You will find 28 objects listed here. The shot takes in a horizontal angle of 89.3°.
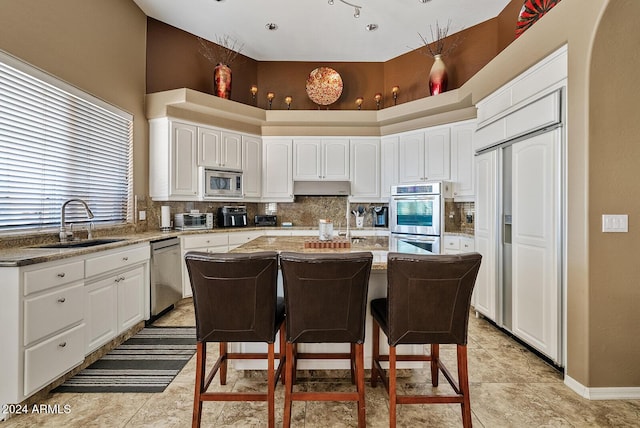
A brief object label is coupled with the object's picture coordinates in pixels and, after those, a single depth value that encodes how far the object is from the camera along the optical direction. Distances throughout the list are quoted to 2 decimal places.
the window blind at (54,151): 2.38
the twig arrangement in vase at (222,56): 4.58
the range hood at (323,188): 5.11
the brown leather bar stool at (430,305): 1.57
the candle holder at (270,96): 5.15
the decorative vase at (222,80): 4.56
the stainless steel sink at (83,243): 2.58
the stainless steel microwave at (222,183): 4.47
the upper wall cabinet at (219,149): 4.46
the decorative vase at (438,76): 4.36
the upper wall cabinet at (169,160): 4.14
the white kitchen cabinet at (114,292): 2.43
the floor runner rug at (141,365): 2.21
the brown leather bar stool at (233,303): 1.59
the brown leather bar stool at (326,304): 1.60
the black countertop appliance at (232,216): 4.76
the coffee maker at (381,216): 5.19
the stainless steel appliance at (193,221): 4.20
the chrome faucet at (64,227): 2.71
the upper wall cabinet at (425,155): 4.45
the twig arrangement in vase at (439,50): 4.36
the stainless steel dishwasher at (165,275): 3.34
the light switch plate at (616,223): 2.02
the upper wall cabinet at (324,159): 5.14
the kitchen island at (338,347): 2.20
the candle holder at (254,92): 5.03
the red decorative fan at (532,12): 2.76
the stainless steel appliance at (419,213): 4.07
